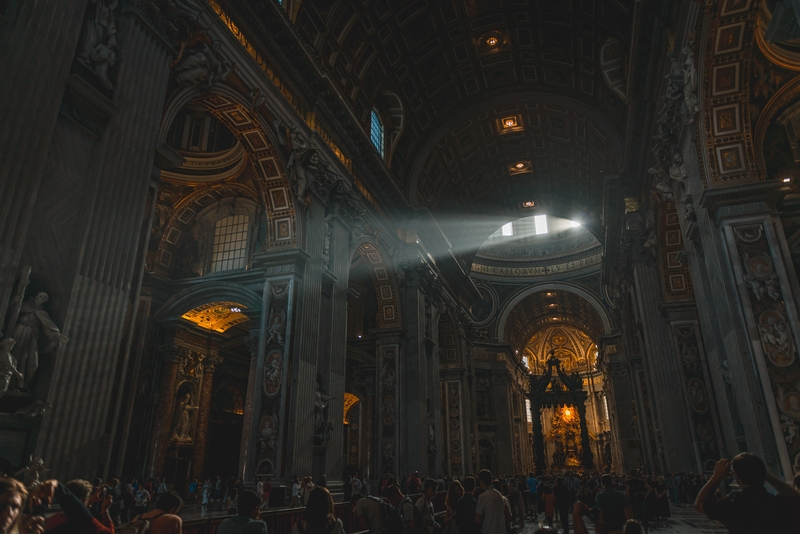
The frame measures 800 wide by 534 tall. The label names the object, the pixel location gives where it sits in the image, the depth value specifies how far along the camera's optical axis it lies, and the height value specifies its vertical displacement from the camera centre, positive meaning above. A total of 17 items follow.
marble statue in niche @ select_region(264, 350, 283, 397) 10.68 +1.72
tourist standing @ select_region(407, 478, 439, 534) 5.45 -0.53
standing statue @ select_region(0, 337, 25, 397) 4.83 +0.88
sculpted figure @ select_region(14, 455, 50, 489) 4.93 -0.08
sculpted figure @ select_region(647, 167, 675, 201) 11.33 +5.59
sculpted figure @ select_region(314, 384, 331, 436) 11.45 +1.07
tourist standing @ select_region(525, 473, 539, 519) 14.04 -0.85
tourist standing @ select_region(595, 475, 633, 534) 5.10 -0.46
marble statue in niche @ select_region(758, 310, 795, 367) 7.24 +1.58
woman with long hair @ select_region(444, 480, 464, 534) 5.82 -0.39
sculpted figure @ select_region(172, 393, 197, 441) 14.67 +1.14
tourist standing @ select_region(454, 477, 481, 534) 4.96 -0.48
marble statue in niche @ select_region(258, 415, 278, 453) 10.27 +0.54
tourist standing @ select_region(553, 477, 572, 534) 9.65 -0.70
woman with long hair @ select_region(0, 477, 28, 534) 1.84 -0.13
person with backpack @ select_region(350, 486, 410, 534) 4.49 -0.46
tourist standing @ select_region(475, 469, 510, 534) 4.56 -0.42
